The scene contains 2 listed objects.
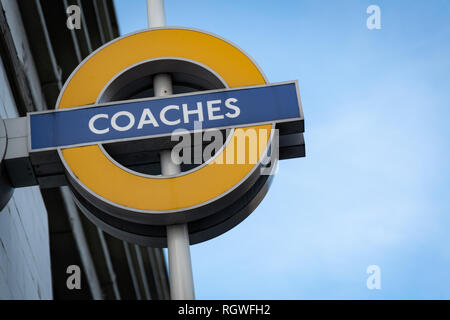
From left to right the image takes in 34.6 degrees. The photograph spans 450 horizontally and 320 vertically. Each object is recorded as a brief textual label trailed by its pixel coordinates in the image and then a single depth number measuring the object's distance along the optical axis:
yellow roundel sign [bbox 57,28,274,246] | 4.70
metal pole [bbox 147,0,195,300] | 4.40
